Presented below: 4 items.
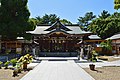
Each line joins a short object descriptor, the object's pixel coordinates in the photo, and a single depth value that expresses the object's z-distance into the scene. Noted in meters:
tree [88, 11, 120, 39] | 20.76
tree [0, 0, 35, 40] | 10.86
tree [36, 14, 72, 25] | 31.55
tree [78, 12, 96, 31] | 31.33
